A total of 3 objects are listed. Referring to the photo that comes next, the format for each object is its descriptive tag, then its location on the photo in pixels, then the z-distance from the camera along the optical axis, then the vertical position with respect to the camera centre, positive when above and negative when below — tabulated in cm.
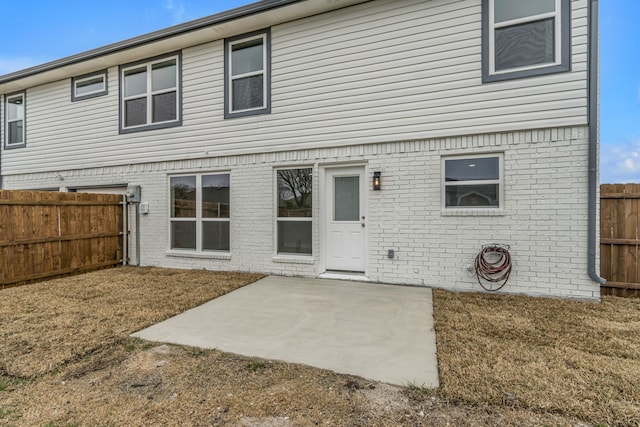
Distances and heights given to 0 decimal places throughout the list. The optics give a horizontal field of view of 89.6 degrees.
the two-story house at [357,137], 486 +139
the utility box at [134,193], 778 +41
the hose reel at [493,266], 502 -86
